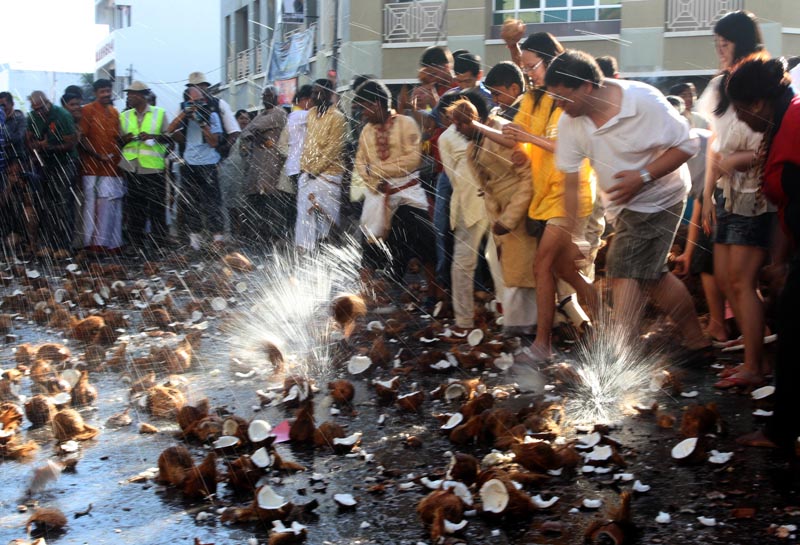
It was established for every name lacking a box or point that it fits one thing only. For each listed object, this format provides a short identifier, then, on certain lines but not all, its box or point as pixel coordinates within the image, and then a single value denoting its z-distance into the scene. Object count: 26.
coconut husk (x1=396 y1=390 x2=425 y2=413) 5.18
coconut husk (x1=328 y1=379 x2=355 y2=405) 5.37
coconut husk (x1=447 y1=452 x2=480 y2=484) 3.92
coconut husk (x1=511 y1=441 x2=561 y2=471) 4.01
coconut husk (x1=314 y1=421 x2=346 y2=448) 4.58
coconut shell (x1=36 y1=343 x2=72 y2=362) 6.57
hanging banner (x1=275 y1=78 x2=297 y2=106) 16.78
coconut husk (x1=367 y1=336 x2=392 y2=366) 6.27
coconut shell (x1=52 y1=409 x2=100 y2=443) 4.83
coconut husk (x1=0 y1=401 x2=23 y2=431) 4.95
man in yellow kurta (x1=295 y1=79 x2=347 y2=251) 9.50
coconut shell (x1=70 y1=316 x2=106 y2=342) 7.40
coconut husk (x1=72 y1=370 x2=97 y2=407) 5.57
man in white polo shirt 5.33
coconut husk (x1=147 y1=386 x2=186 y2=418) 5.26
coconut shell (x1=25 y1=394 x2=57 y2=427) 5.15
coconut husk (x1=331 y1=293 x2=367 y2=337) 7.11
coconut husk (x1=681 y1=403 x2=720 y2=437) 4.41
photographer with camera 11.97
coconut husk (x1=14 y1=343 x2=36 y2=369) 6.58
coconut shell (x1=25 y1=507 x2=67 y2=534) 3.70
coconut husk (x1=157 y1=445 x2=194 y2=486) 4.11
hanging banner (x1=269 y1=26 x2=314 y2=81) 17.97
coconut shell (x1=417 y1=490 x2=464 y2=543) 3.54
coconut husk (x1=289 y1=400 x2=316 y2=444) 4.65
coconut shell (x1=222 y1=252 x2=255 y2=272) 10.17
